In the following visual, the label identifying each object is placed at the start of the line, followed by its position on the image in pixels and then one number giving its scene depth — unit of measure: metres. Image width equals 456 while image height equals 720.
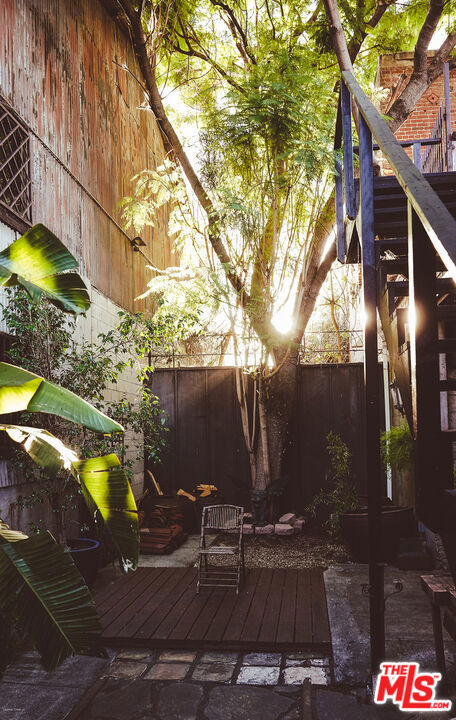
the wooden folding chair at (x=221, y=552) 6.30
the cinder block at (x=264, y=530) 8.68
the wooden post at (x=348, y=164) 4.52
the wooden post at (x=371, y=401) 3.69
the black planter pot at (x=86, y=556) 5.94
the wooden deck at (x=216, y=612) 4.91
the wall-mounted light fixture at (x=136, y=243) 10.80
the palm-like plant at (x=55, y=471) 2.39
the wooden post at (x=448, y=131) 5.35
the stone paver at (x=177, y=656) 4.64
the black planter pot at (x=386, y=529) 6.75
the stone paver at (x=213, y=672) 4.29
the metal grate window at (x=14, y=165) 5.86
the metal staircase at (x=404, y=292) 1.93
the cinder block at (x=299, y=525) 8.79
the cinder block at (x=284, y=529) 8.65
